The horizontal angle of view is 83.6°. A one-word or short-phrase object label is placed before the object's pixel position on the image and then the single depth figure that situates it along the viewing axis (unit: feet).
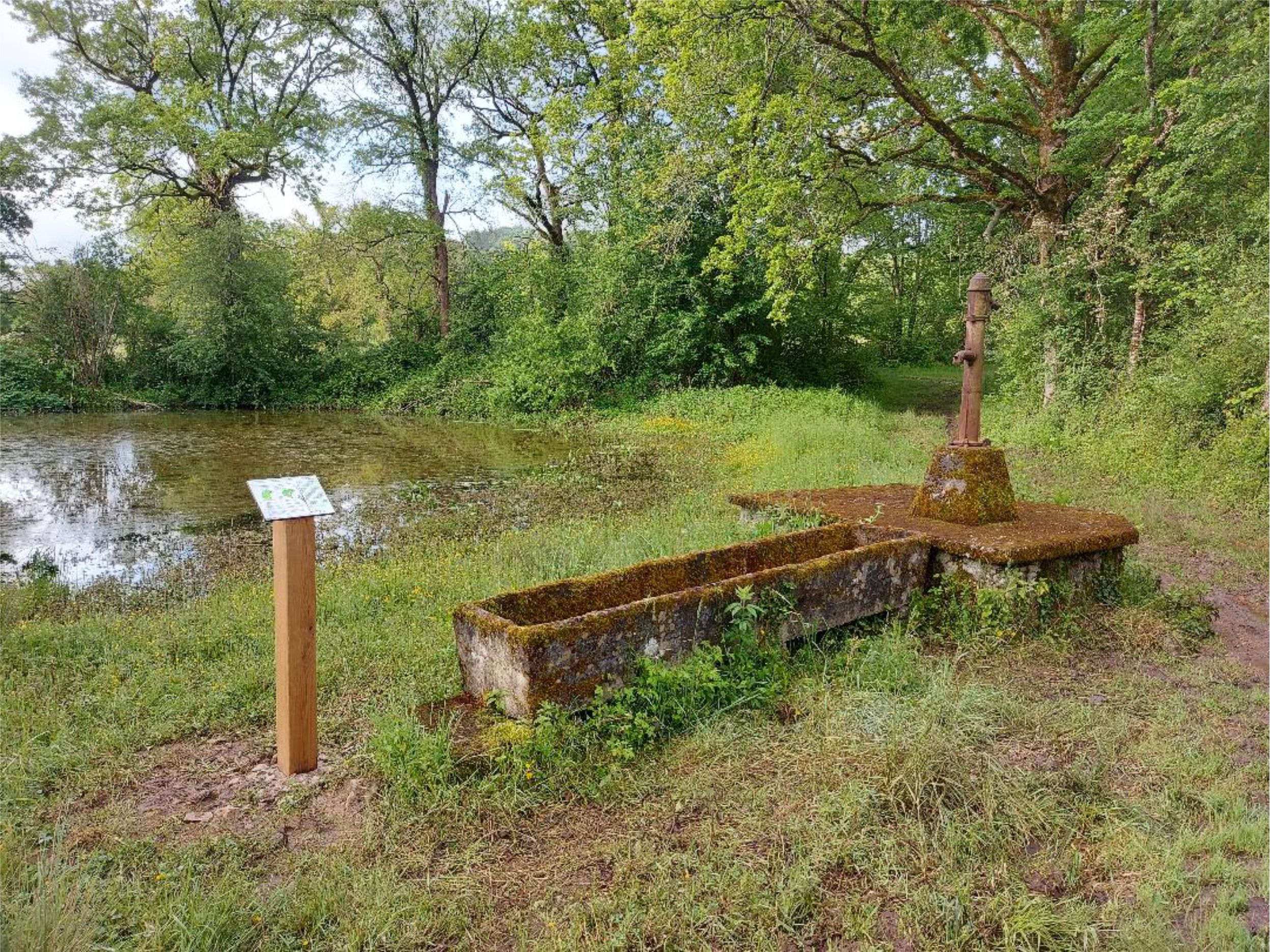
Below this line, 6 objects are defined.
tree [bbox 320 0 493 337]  79.10
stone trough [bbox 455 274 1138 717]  10.78
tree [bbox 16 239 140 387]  73.36
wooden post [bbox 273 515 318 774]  10.55
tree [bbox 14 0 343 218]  73.82
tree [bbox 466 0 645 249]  66.69
